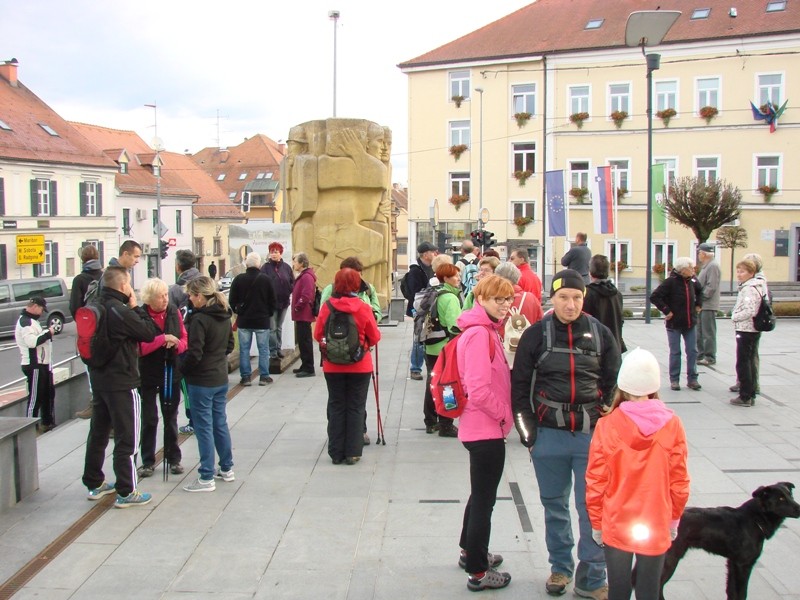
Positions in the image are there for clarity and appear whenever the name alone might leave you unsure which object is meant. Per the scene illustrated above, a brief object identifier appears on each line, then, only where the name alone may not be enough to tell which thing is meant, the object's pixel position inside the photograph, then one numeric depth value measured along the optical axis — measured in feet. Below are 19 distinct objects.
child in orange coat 12.01
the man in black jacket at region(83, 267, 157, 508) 19.27
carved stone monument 51.75
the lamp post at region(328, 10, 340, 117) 103.35
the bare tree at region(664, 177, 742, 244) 98.99
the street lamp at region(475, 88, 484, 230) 126.87
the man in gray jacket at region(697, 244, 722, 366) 37.24
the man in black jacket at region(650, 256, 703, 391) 31.91
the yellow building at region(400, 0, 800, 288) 117.19
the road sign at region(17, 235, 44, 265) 107.32
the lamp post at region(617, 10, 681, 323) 45.68
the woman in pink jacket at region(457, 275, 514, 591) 14.69
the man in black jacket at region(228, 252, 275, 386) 33.19
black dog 13.67
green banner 66.59
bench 19.24
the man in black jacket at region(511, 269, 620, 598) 14.49
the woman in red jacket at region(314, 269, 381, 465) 22.76
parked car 78.59
